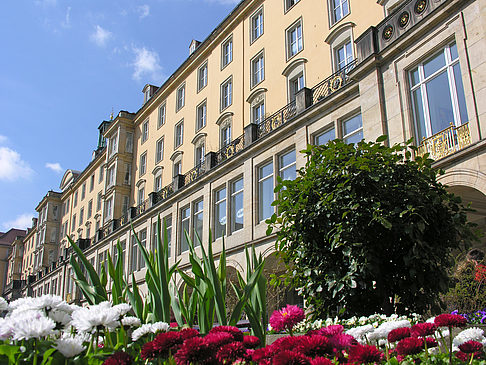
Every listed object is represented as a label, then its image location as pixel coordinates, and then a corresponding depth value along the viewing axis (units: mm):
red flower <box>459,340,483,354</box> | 2401
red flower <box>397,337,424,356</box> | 2282
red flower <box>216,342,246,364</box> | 2027
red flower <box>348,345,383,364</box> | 2047
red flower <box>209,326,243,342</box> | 2304
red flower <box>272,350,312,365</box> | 1876
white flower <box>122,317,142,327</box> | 2595
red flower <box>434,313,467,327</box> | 2693
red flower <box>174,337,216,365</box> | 1980
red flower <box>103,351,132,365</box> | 1959
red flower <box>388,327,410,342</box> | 2473
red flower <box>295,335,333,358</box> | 2014
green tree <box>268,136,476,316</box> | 6727
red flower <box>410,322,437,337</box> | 2496
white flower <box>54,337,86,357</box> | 1908
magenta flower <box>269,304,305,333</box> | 2926
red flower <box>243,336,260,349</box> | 2344
